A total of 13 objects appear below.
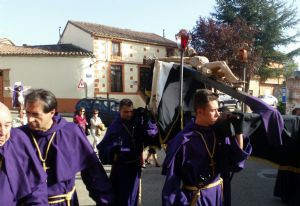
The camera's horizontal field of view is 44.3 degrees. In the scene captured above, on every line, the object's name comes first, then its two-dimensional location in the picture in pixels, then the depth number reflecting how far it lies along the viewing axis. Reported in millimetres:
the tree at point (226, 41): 29703
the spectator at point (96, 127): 11252
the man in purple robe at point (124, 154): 4641
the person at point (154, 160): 9237
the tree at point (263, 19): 34062
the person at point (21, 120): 9117
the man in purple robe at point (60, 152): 2955
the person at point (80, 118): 10744
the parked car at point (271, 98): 30669
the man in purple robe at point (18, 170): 2506
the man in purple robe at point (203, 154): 3090
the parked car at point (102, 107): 17391
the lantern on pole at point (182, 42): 4789
